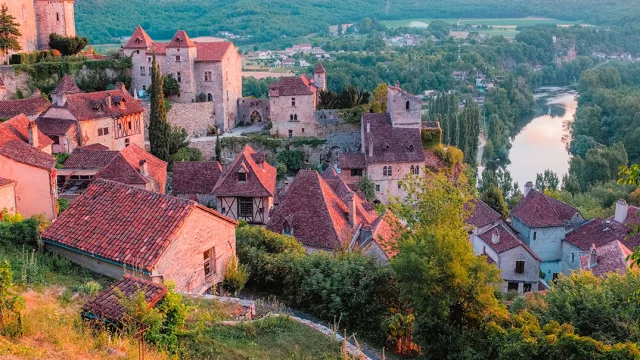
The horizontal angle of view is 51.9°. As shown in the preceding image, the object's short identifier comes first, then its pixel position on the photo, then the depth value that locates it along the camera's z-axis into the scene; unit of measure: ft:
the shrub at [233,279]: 56.70
